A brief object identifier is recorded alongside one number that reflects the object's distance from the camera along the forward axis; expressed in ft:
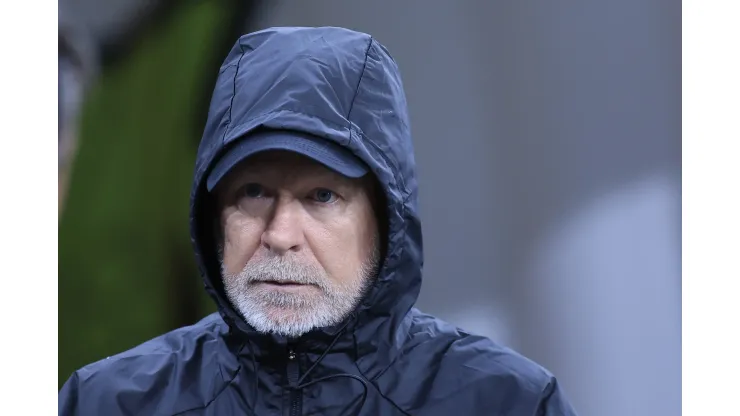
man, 23.81
